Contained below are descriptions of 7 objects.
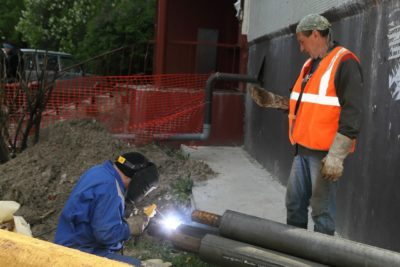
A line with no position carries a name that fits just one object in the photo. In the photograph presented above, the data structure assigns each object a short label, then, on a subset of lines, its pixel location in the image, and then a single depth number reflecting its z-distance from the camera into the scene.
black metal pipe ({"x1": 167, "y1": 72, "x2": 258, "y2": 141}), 7.80
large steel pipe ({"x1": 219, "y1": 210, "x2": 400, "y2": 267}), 3.09
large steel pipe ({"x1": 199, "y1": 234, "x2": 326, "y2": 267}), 3.25
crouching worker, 3.19
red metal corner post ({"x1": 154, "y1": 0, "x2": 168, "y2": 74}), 9.61
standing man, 3.35
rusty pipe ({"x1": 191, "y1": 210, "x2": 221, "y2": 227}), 4.18
